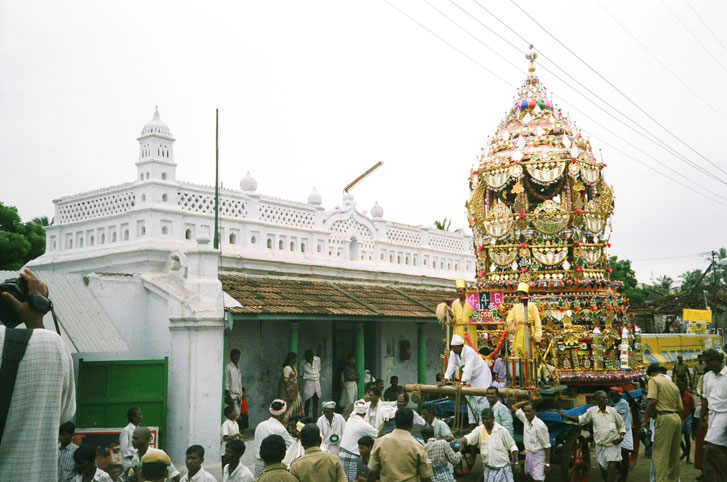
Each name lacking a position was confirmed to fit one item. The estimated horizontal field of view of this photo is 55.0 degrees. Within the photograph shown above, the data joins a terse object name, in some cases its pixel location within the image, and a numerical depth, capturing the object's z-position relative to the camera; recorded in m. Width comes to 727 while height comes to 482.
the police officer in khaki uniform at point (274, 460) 5.05
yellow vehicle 22.05
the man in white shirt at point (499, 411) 8.51
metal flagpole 12.87
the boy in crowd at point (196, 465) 5.96
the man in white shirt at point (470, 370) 9.36
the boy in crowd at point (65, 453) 6.79
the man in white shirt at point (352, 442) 7.77
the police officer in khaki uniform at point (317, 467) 5.51
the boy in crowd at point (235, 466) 5.99
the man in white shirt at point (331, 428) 8.48
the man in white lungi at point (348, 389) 14.59
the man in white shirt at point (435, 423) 8.40
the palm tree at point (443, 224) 39.97
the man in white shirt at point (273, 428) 7.28
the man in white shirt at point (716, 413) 8.04
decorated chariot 10.09
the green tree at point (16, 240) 23.34
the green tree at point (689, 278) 64.00
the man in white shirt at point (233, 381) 11.72
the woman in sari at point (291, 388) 12.18
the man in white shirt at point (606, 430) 9.34
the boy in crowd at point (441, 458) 7.27
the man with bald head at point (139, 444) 6.61
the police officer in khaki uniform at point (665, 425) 8.74
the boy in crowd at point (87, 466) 6.27
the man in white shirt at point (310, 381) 13.77
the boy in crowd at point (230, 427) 9.27
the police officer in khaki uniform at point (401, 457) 6.01
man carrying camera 3.27
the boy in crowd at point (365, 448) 7.14
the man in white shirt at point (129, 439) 8.59
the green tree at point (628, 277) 40.06
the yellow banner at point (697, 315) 26.35
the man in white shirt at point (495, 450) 7.75
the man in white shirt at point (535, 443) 8.48
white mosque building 11.13
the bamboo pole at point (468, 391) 8.72
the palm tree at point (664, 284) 68.75
